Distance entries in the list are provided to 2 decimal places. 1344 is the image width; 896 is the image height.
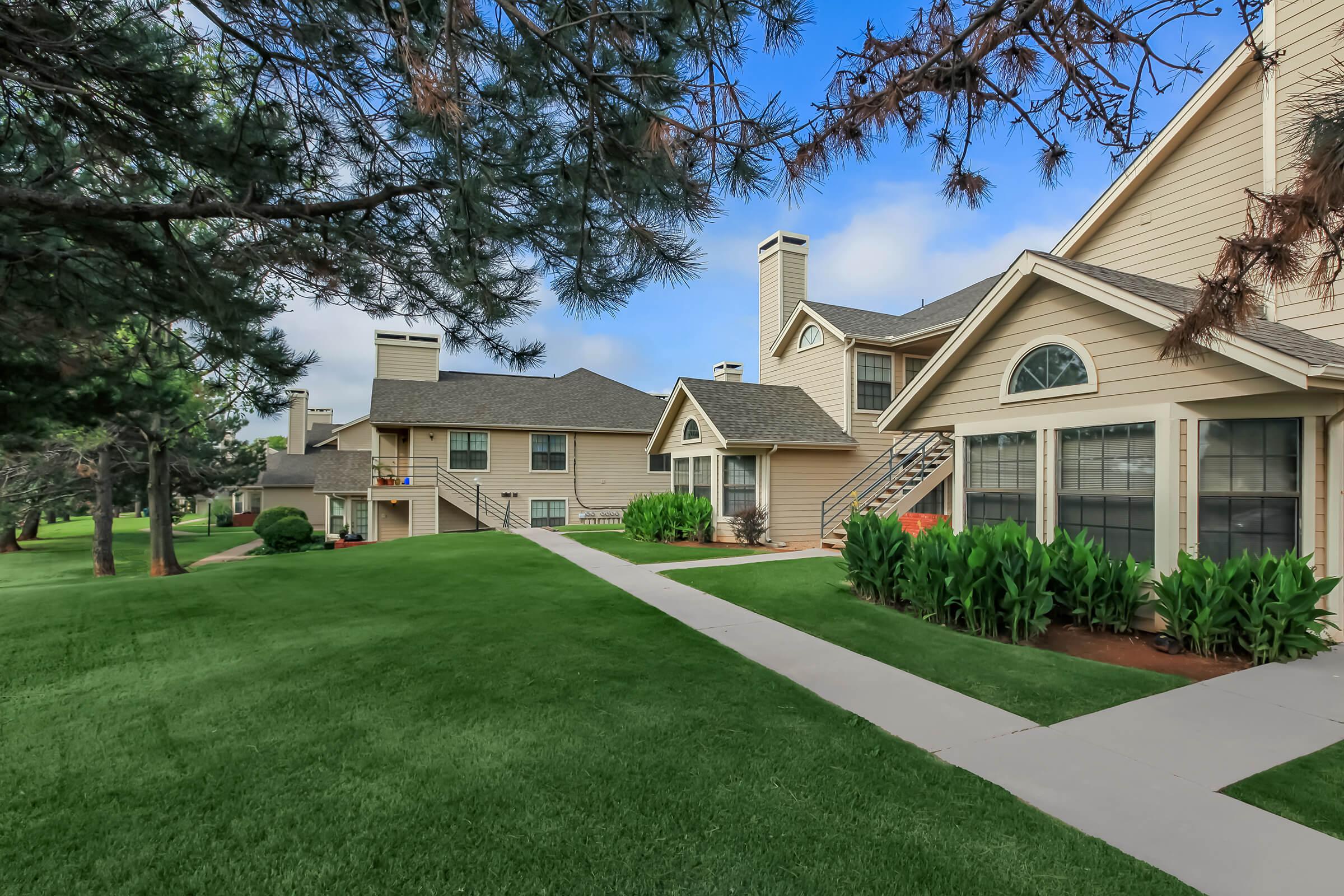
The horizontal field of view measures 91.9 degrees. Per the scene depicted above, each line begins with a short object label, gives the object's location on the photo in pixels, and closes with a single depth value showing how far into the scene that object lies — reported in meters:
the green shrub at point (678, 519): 16.73
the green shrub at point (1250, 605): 6.01
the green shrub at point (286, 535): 21.36
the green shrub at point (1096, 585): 7.01
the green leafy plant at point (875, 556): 8.52
